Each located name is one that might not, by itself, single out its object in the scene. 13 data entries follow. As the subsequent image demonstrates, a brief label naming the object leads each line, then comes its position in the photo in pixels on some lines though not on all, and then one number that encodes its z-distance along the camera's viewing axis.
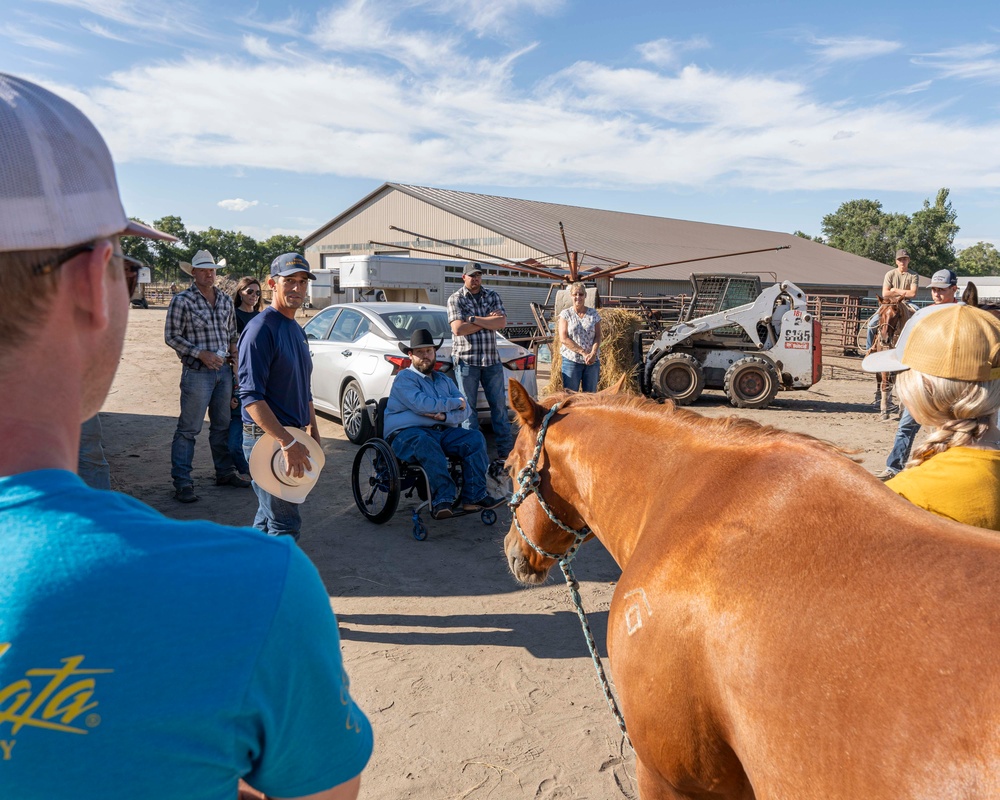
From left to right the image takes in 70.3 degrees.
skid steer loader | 12.05
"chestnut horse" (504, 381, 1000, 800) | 1.24
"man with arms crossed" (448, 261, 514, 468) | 7.60
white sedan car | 8.45
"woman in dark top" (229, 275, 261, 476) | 7.07
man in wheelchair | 5.83
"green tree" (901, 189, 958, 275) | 60.97
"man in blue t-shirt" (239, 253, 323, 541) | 3.85
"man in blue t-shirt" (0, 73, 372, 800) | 0.63
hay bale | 13.05
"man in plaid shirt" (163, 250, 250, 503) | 6.49
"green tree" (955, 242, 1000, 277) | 80.65
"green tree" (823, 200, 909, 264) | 64.88
